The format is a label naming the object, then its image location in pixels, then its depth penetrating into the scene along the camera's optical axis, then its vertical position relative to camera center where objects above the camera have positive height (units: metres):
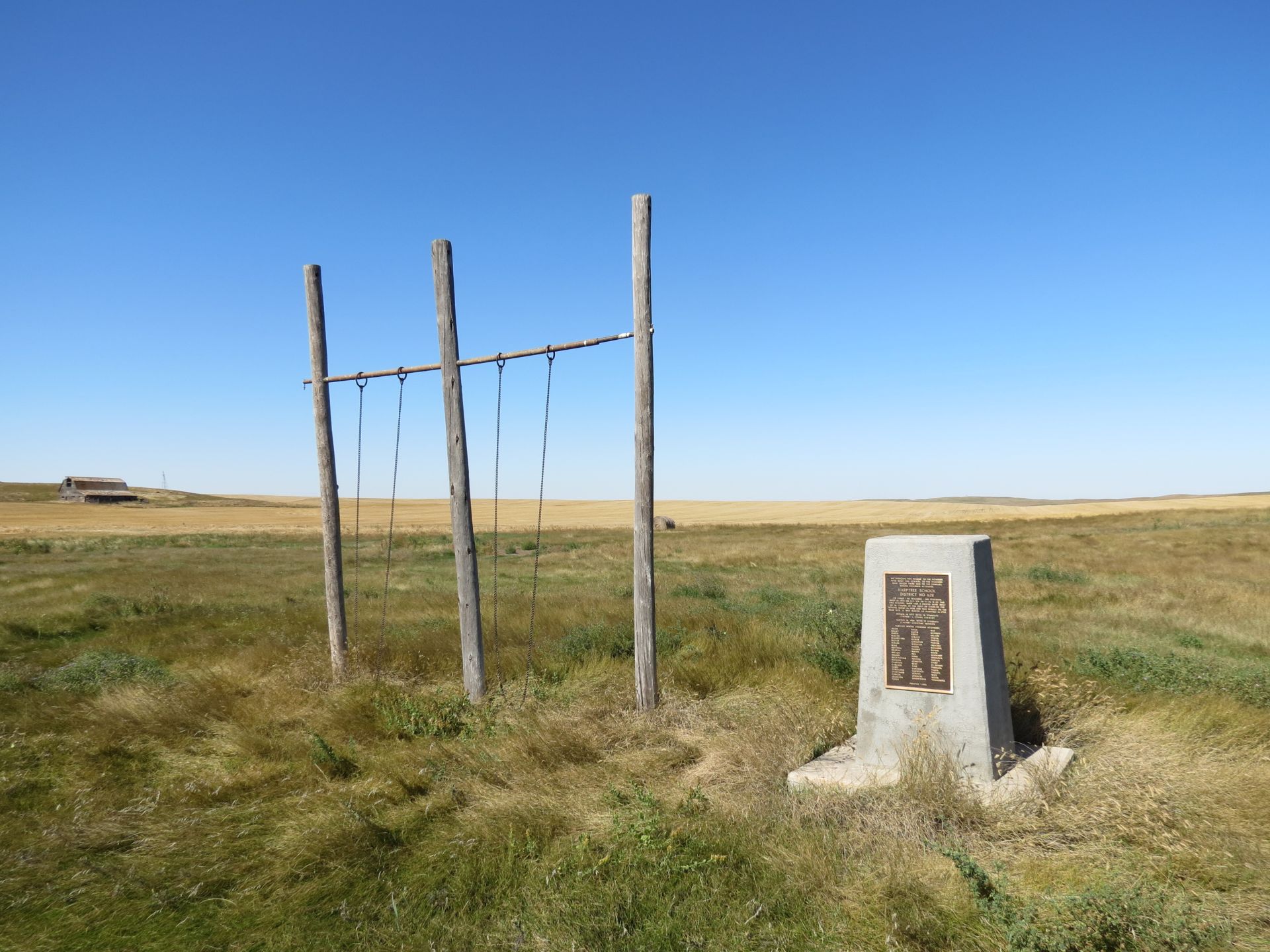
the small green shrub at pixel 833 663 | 7.62 -1.77
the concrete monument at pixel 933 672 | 5.29 -1.33
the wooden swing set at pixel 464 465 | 6.83 +0.37
